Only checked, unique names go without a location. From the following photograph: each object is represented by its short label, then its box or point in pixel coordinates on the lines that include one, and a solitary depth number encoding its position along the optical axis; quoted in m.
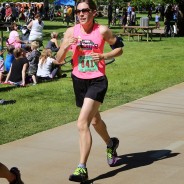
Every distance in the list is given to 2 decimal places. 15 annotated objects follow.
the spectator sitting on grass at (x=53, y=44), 17.87
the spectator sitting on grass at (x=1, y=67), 14.25
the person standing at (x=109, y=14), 43.15
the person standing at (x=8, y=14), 43.31
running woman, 5.91
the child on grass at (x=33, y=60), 13.97
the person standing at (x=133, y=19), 42.92
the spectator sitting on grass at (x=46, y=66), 14.34
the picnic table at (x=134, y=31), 28.70
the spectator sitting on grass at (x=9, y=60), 14.81
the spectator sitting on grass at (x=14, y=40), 18.07
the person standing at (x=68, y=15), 43.09
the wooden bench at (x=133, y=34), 28.53
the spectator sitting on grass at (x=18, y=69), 13.53
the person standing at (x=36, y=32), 20.19
